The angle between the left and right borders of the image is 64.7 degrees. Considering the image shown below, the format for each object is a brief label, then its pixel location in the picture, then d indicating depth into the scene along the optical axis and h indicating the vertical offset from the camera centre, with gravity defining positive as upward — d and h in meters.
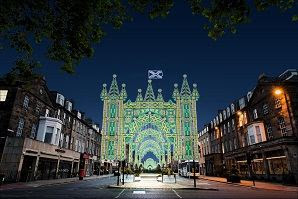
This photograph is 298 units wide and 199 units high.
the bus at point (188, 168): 45.53 +1.41
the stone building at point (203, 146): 60.53 +7.91
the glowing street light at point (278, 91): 27.97 +9.75
